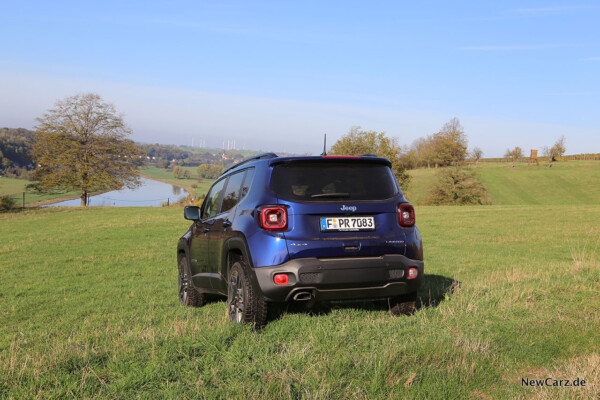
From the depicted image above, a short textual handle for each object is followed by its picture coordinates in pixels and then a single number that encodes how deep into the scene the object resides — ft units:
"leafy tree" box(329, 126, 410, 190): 224.12
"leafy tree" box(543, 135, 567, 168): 415.85
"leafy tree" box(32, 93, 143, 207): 178.70
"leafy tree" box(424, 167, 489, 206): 219.00
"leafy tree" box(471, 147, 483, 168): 378.65
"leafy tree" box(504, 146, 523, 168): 430.77
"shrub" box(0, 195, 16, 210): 143.64
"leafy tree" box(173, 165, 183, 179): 437.54
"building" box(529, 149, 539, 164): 440.04
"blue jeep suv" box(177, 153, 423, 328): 16.53
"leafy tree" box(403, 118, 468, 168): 263.43
